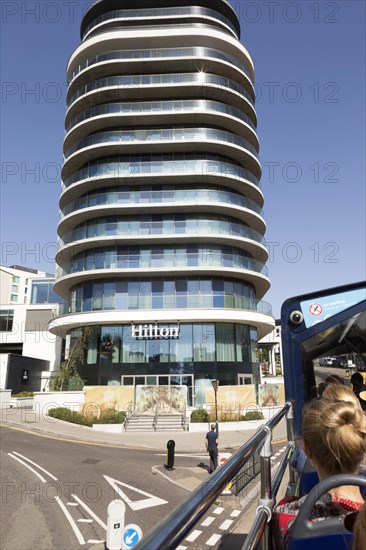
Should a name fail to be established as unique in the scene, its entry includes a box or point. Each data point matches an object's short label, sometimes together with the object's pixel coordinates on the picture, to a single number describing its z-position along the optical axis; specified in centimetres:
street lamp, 2432
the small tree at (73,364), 3372
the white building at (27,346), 4319
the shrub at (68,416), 2756
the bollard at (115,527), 762
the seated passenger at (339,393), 308
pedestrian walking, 1527
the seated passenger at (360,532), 117
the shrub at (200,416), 2709
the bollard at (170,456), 1500
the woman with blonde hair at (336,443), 195
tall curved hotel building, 3306
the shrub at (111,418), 2669
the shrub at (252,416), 2738
